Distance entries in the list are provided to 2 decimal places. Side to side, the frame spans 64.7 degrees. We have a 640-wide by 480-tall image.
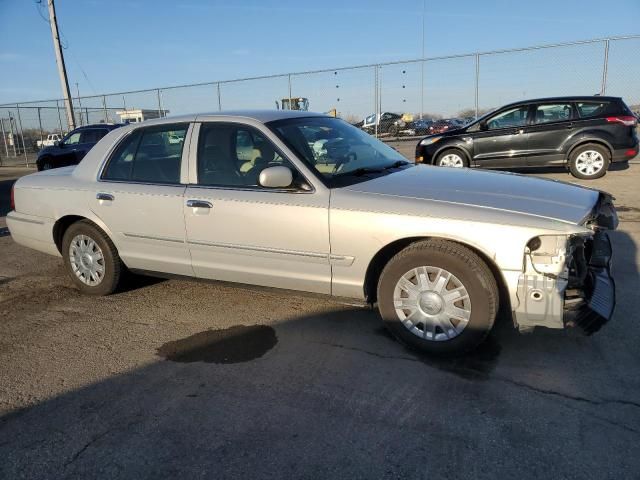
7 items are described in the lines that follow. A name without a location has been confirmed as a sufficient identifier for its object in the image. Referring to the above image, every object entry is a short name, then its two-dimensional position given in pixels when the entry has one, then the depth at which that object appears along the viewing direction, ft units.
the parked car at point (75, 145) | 51.62
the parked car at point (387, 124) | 65.51
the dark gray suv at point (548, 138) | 32.81
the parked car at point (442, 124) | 103.57
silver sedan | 10.07
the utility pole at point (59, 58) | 58.65
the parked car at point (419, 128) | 93.81
